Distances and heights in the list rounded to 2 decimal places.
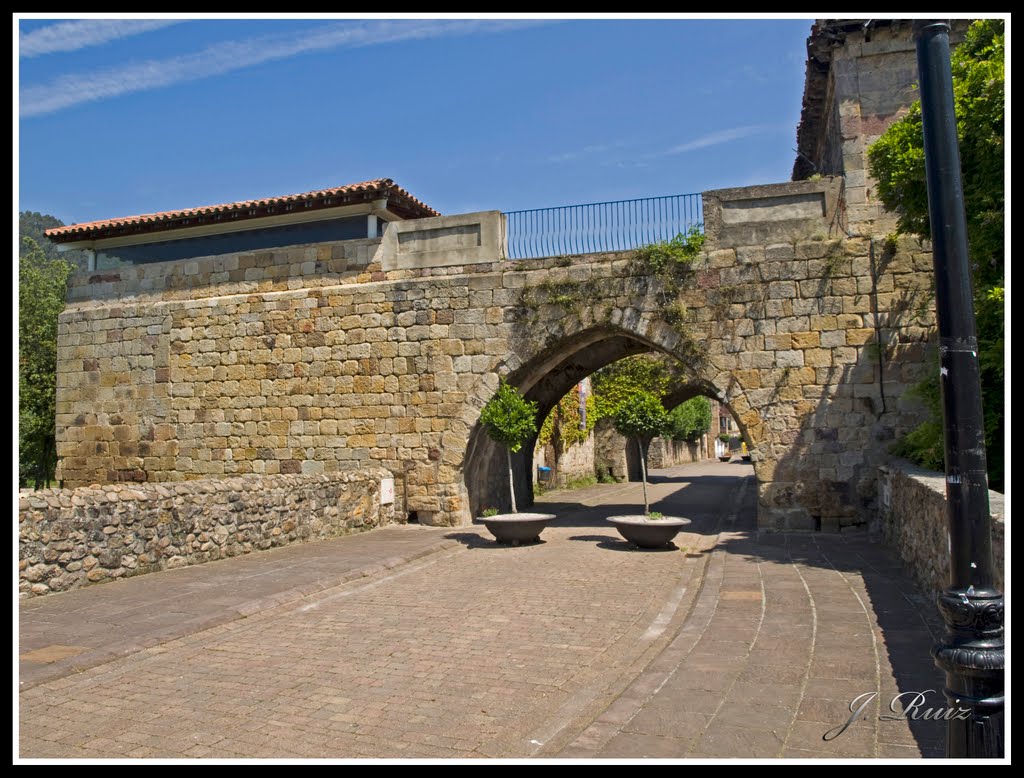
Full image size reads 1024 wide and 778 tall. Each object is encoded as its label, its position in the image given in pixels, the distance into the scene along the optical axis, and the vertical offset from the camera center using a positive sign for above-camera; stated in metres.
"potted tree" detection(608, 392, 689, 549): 11.55 -0.31
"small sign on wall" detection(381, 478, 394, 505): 13.66 -1.55
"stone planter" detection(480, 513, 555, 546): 11.64 -1.86
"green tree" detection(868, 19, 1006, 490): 8.56 +2.55
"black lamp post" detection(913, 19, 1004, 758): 2.95 -0.30
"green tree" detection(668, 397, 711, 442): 42.44 -1.11
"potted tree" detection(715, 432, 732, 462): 67.19 -3.96
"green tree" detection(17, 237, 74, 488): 19.44 +0.94
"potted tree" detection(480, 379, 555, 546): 11.70 -0.48
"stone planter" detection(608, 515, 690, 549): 10.88 -1.80
